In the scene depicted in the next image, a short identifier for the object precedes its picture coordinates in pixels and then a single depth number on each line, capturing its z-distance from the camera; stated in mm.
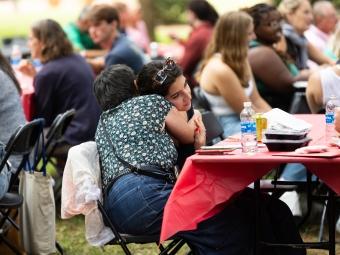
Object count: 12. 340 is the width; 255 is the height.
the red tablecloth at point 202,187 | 6627
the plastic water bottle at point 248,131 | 6901
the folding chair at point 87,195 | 7220
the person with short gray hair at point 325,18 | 16901
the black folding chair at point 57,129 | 9280
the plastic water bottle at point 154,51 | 16378
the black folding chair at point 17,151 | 8023
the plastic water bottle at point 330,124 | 7379
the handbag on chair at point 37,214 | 8349
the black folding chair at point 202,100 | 10887
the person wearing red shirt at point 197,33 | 15039
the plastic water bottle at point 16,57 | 14325
